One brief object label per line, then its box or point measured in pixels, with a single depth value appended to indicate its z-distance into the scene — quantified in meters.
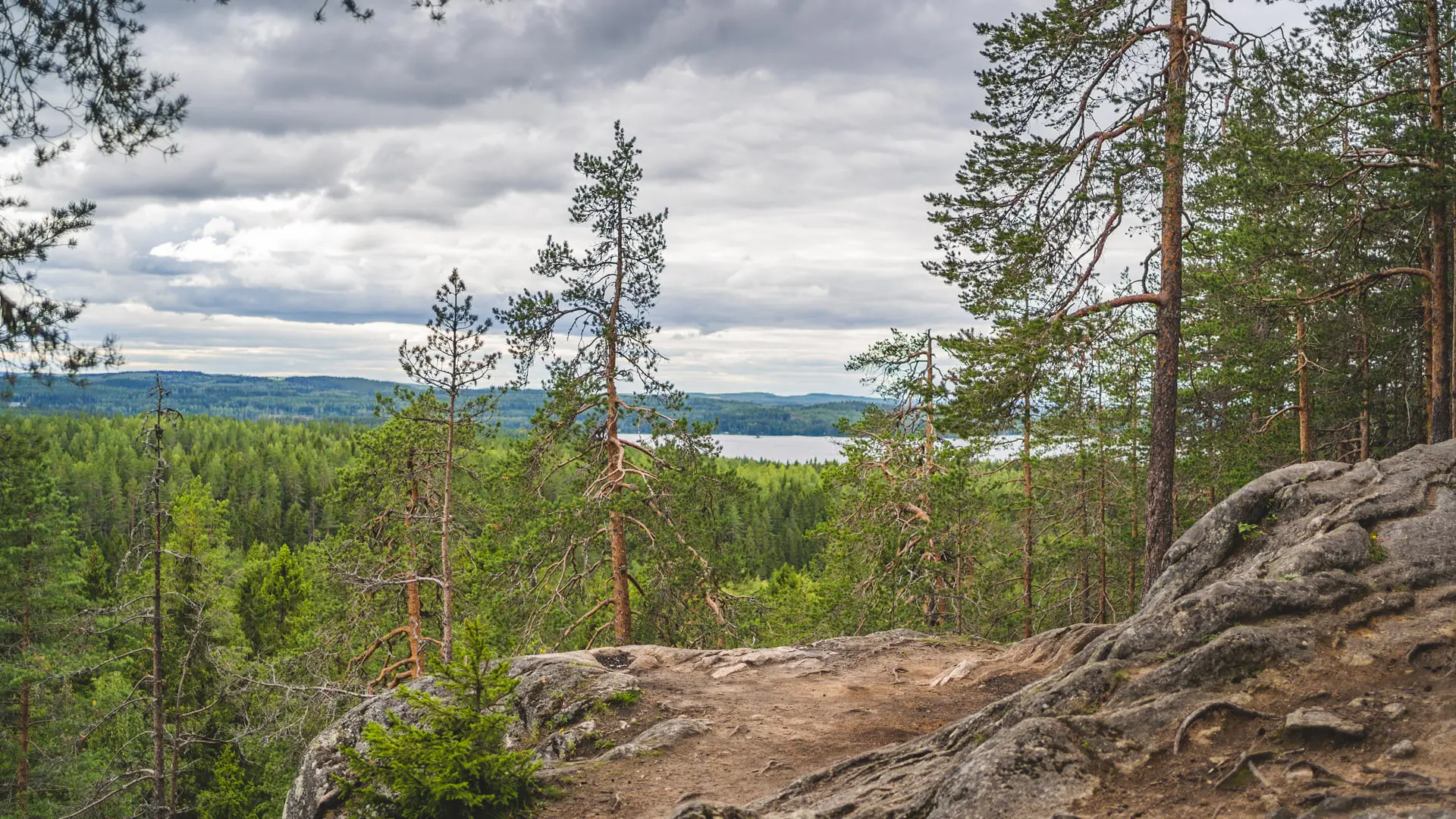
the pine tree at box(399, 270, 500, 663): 14.33
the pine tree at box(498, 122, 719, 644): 14.80
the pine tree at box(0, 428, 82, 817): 19.66
